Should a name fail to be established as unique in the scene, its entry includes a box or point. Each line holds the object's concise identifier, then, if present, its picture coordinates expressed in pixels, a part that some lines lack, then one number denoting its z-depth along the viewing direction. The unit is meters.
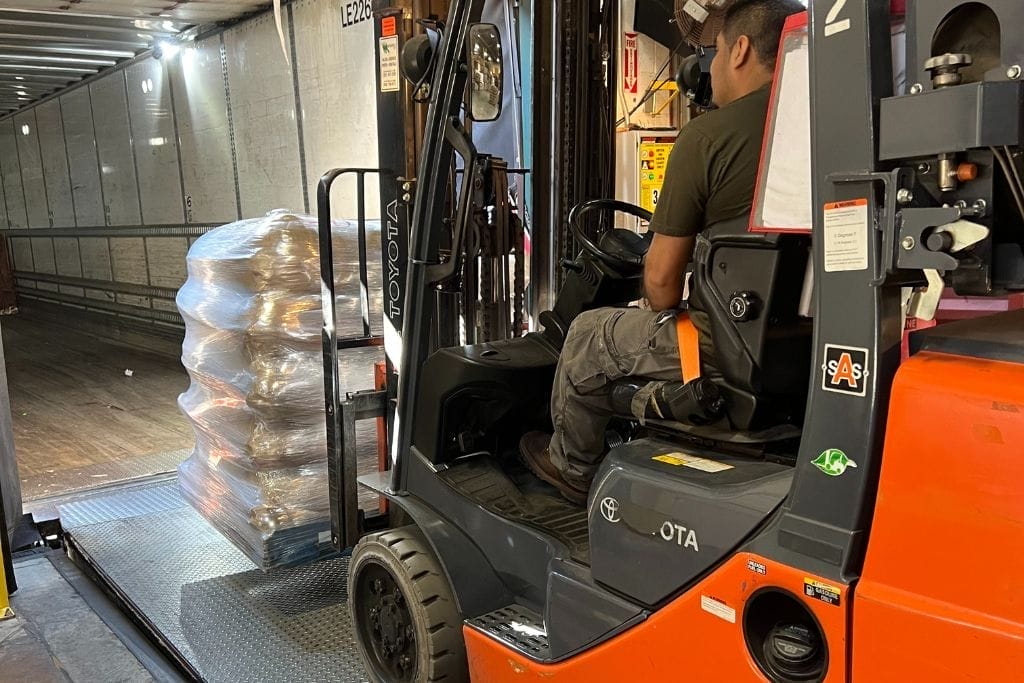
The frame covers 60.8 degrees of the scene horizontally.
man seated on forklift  2.06
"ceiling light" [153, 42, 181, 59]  10.74
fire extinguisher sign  4.57
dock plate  3.22
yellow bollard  3.82
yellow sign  4.80
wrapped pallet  3.89
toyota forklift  1.40
